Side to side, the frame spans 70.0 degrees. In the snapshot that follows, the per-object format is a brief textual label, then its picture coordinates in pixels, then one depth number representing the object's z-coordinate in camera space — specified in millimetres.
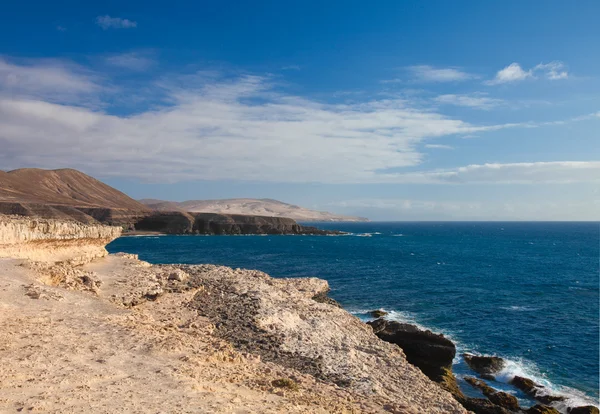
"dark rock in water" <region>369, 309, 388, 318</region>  36000
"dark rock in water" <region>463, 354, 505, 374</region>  25734
